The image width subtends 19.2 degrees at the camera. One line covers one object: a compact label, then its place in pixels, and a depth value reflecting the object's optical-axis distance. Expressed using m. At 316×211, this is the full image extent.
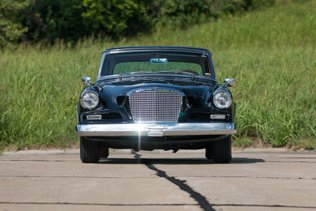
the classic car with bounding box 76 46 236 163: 11.35
